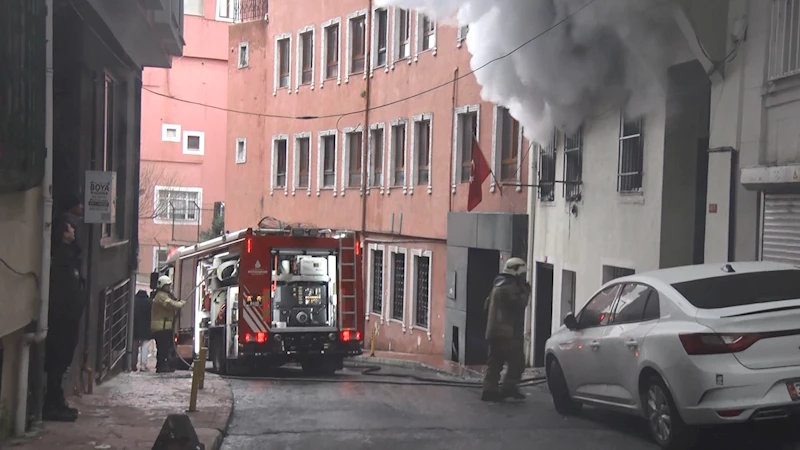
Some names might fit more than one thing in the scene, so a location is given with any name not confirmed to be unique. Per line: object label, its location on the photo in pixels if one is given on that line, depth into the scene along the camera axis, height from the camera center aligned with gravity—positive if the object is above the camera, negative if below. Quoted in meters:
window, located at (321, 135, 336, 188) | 31.80 +1.65
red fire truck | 17.59 -1.64
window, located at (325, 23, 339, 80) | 31.44 +5.21
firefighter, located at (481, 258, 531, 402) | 12.71 -1.57
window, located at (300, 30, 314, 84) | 33.00 +5.24
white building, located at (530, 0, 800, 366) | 11.17 +0.70
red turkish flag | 19.14 +0.82
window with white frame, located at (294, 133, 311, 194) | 33.56 +1.71
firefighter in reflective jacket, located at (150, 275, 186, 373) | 17.45 -2.01
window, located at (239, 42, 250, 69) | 36.66 +5.83
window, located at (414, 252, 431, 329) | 25.89 -2.03
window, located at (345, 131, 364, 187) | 30.31 +1.73
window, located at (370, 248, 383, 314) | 28.97 -2.07
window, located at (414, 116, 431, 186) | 25.84 +1.72
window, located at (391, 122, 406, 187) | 27.41 +1.69
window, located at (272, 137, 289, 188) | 35.22 +1.74
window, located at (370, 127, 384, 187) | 28.88 +1.69
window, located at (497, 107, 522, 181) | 21.03 +1.57
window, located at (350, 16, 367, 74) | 29.73 +5.19
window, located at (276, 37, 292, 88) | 34.62 +5.32
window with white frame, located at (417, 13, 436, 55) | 24.97 +4.69
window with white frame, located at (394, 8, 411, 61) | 26.72 +4.99
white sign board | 10.88 +0.09
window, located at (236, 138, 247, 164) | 37.22 +2.22
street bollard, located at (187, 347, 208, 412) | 10.50 -1.85
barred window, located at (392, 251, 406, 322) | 27.44 -2.02
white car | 7.41 -1.02
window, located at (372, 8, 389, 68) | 28.23 +5.13
